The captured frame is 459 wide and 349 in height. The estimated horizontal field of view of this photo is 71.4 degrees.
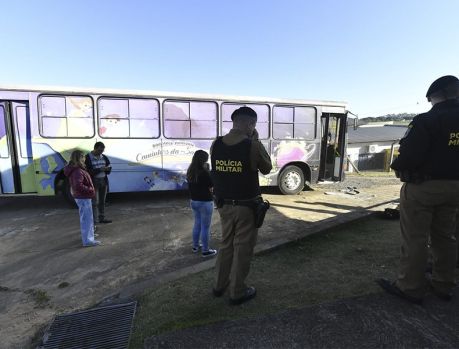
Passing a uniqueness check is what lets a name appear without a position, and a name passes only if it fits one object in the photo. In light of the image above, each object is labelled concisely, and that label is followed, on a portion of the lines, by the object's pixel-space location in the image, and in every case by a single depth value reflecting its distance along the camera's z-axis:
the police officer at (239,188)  2.99
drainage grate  2.73
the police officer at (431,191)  2.78
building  22.50
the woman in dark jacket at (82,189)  5.00
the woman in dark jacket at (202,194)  4.38
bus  7.57
